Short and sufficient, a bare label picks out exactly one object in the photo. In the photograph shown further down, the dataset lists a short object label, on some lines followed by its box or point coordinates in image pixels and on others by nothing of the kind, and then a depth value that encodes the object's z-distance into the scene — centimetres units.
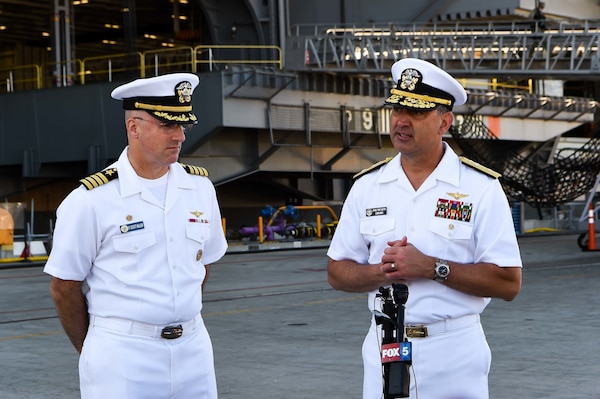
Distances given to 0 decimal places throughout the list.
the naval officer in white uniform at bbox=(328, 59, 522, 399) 397
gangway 3019
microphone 356
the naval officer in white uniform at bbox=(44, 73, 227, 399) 415
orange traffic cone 2358
